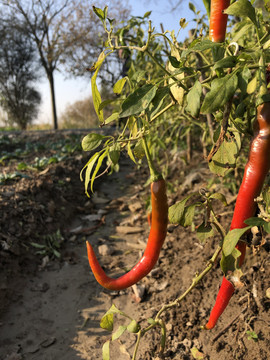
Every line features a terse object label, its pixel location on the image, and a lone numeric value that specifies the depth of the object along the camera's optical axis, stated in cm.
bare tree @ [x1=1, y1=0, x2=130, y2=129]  1265
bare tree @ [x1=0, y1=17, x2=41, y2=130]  1738
